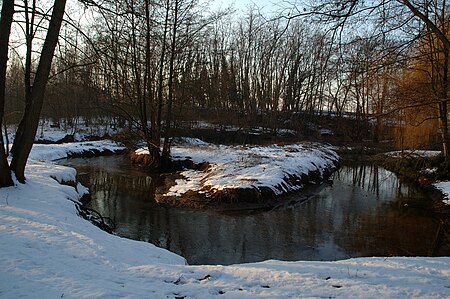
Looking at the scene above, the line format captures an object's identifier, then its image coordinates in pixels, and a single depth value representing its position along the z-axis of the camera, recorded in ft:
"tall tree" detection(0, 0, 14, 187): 22.90
